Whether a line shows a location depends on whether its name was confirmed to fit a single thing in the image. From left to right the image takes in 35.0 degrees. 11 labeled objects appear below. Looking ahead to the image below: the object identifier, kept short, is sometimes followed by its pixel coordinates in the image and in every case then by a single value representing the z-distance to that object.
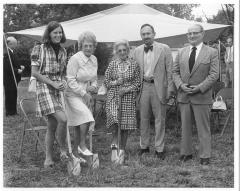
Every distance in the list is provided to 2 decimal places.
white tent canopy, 7.48
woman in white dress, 4.48
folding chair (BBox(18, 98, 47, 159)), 4.90
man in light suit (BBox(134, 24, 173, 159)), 4.85
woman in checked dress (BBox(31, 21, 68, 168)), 4.32
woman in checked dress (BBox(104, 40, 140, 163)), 4.82
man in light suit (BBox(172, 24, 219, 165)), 4.54
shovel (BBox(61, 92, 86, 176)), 4.19
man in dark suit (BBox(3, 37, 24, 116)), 8.61
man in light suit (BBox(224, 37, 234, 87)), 9.55
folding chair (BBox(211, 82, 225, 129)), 7.15
